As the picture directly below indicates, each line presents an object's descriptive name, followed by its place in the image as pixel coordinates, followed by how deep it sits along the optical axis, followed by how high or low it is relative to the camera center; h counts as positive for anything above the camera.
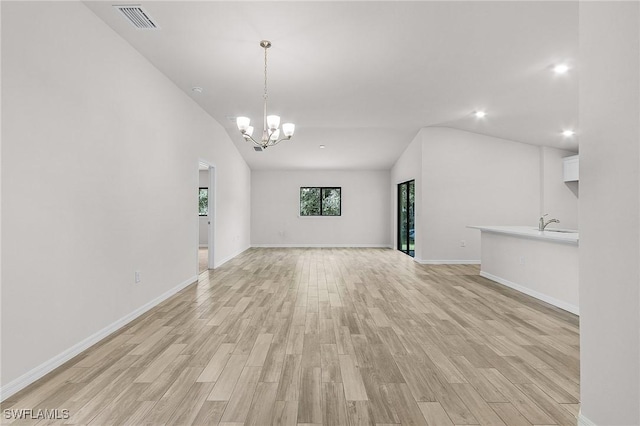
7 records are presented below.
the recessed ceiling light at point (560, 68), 3.87 +1.71
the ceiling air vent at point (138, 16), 2.71 +1.66
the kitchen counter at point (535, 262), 3.78 -0.64
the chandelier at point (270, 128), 3.68 +0.97
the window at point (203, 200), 11.06 +0.43
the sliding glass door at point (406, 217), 8.34 -0.10
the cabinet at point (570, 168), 6.69 +0.93
